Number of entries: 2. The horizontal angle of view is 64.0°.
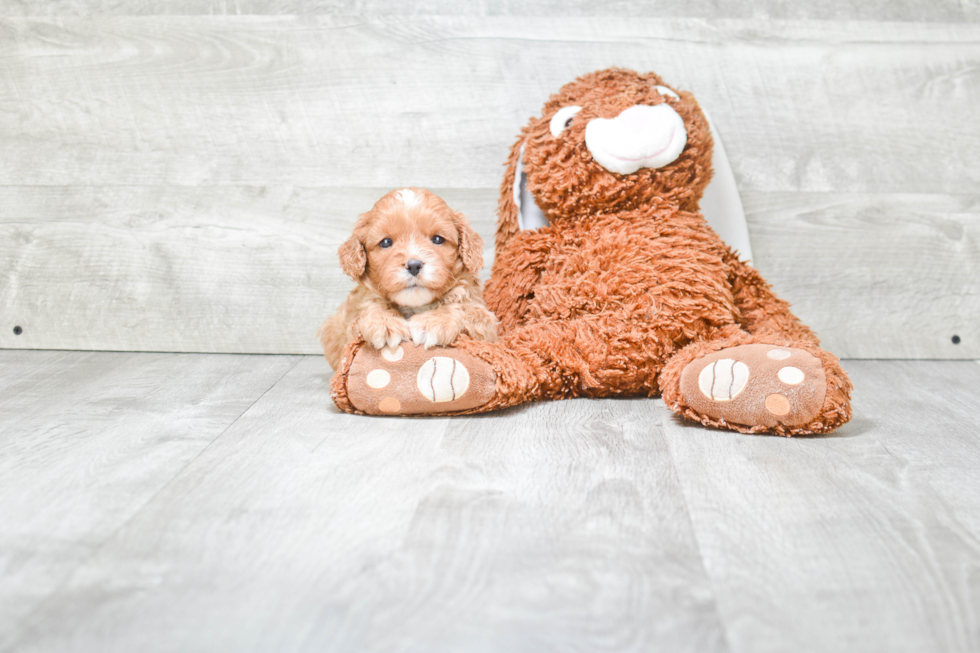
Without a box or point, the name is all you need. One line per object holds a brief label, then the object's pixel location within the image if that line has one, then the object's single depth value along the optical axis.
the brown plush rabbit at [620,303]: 1.05
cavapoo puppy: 1.11
